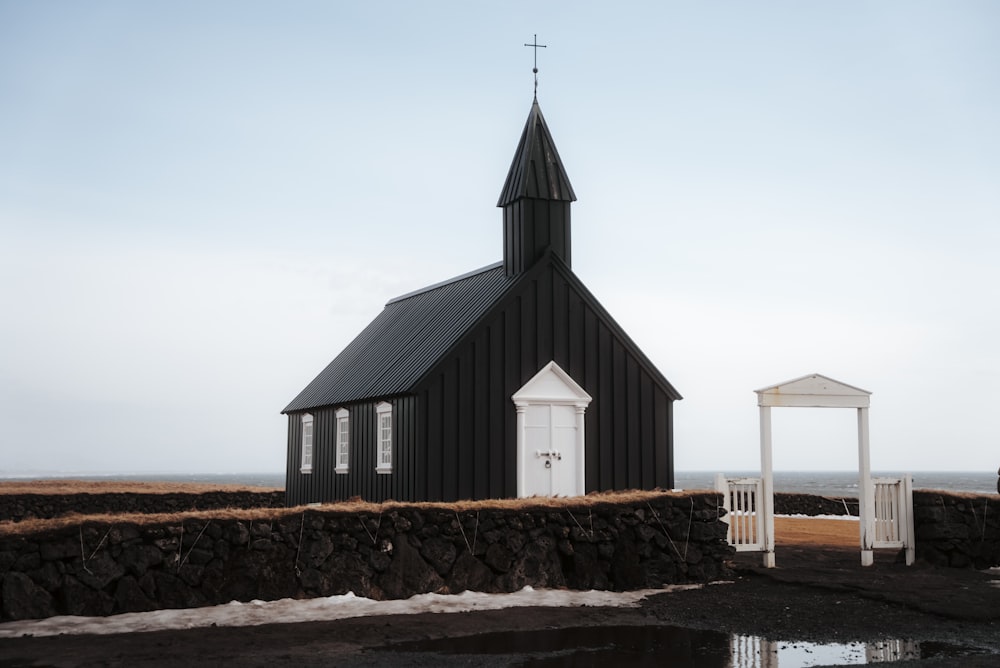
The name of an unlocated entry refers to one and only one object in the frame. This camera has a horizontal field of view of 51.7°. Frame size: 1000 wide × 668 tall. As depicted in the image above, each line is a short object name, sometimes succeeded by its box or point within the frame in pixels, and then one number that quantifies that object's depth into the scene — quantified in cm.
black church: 2042
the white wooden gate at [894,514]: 1864
